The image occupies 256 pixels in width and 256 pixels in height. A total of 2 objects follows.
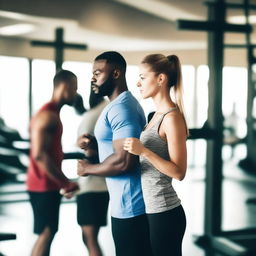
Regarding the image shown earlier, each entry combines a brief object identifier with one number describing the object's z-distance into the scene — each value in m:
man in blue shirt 3.80
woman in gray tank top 3.62
